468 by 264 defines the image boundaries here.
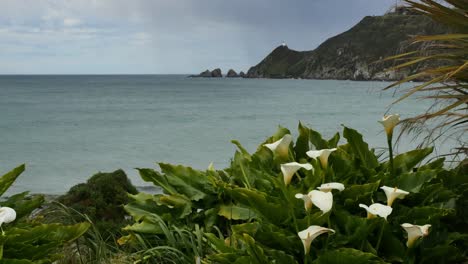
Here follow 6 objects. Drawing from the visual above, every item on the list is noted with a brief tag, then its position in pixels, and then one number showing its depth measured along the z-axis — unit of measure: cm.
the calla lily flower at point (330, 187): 269
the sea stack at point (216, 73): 16036
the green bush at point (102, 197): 546
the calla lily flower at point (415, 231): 261
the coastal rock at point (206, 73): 16488
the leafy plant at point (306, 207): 286
